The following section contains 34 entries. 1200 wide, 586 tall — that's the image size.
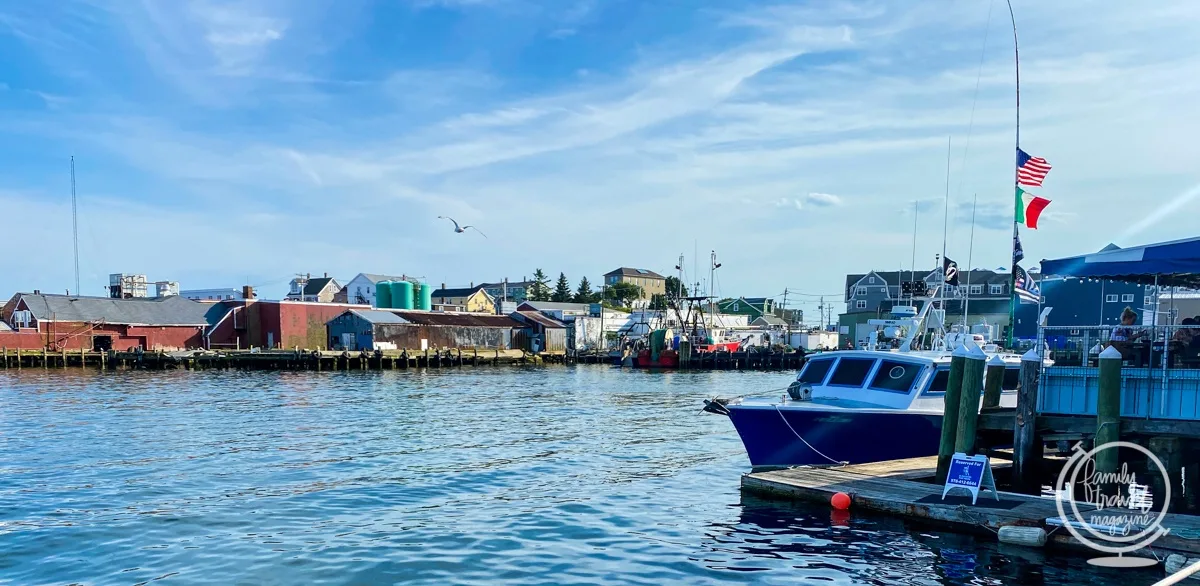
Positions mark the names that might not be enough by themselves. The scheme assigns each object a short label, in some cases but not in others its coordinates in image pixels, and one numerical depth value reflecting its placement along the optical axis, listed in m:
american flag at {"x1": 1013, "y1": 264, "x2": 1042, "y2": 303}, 20.66
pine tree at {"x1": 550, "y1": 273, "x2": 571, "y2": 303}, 148.00
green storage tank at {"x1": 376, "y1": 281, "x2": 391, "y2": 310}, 86.19
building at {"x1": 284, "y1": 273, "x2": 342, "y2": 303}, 110.69
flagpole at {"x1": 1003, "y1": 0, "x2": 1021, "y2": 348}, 20.01
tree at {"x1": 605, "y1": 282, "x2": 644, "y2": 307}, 132.38
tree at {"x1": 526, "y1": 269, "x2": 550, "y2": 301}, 141.29
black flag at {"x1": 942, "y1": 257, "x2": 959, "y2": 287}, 21.98
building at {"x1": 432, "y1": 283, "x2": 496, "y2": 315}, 116.44
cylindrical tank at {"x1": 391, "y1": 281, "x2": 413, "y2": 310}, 85.62
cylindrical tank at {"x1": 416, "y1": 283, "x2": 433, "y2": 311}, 90.31
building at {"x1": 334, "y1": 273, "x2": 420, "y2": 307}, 107.94
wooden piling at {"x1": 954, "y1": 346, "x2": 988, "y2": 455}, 14.97
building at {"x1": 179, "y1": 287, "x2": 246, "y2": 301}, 90.95
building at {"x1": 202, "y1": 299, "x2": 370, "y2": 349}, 72.25
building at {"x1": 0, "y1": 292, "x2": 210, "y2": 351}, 64.44
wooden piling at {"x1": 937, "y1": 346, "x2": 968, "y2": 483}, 15.45
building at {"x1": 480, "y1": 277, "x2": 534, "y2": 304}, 141.93
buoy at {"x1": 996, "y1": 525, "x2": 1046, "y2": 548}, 12.30
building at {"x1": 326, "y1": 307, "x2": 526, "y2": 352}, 72.12
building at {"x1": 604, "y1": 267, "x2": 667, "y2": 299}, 156.62
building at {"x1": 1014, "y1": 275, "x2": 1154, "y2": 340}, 56.66
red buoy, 14.87
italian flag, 19.72
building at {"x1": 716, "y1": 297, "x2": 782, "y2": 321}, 123.62
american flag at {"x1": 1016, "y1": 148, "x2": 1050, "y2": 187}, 19.86
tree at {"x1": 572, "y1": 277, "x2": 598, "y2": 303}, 140.57
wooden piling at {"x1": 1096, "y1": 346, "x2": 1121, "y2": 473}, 13.67
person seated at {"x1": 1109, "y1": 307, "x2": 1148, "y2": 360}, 15.57
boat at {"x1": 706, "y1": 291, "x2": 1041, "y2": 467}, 18.06
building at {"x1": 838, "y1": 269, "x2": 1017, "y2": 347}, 80.12
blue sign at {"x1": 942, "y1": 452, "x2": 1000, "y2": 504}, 13.94
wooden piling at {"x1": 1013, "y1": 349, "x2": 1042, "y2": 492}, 14.76
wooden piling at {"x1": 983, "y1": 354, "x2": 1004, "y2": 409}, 16.41
